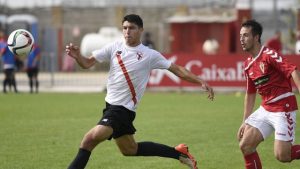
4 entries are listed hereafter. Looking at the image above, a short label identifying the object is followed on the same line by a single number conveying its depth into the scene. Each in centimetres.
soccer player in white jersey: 1981
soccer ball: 2283
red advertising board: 5631
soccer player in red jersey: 1978
